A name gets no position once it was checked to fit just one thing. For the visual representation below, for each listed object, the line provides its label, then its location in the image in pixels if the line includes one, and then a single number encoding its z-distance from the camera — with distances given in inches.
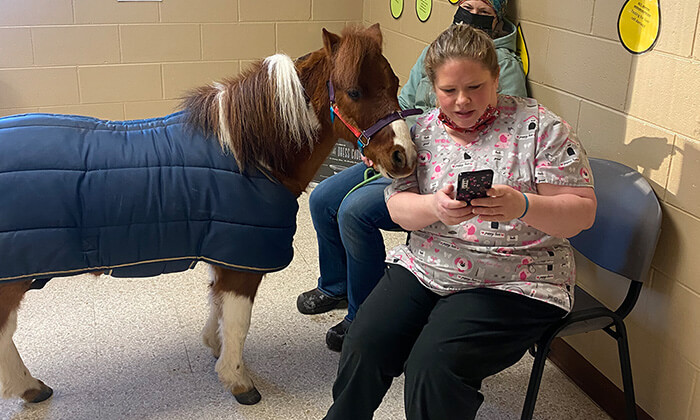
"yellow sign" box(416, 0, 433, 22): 121.0
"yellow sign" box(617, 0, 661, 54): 65.1
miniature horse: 65.4
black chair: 61.8
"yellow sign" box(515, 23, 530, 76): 87.9
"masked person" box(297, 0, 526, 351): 81.4
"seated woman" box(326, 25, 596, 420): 54.7
